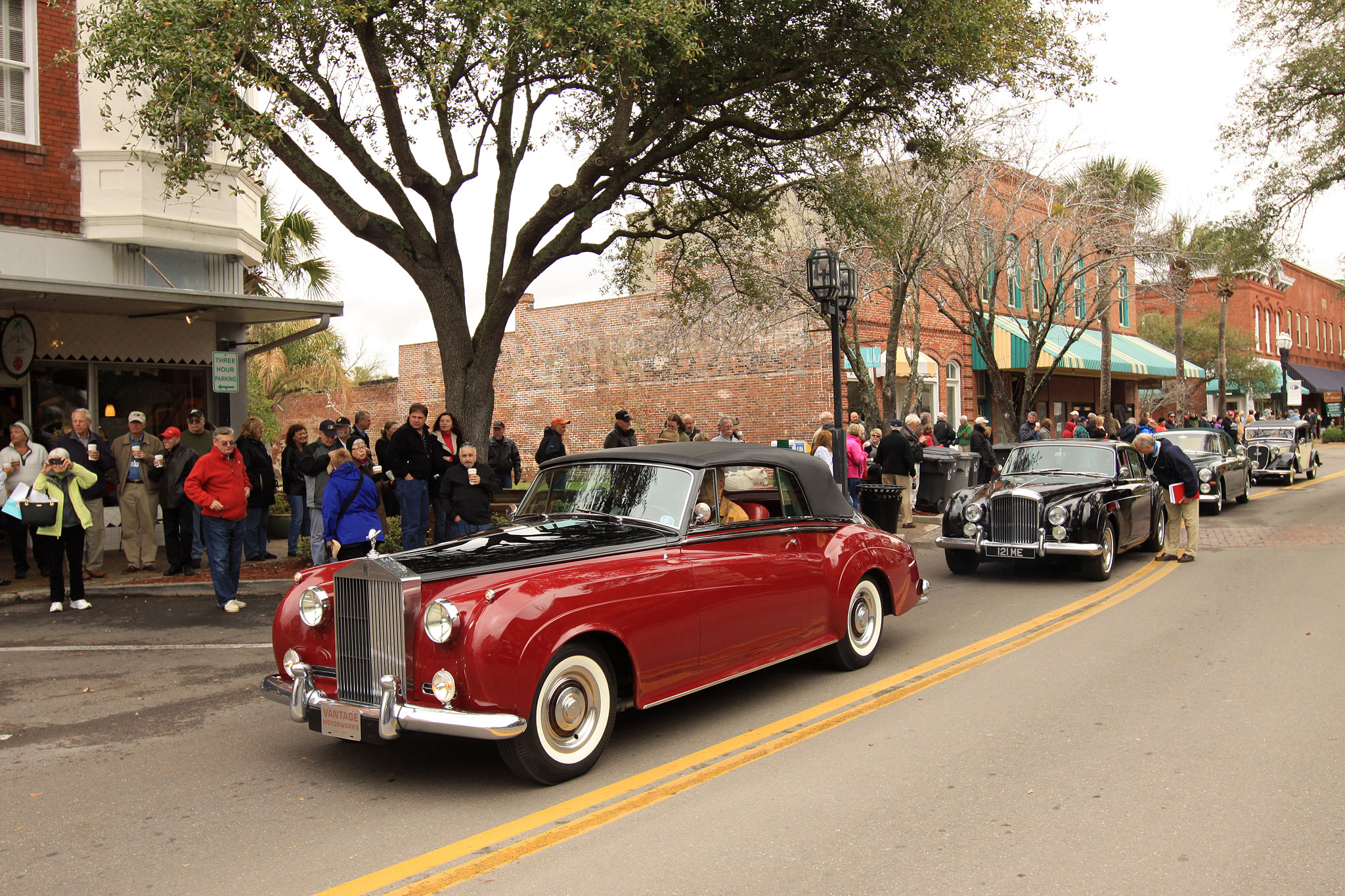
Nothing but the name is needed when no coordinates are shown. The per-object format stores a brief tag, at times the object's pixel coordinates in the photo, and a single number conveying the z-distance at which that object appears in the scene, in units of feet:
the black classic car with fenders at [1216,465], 58.13
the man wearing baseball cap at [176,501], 35.47
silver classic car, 78.64
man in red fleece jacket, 29.81
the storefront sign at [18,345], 40.24
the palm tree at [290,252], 64.39
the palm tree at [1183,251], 69.67
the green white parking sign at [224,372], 44.14
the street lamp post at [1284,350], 122.11
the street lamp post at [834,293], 41.42
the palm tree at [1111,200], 69.31
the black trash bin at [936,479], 57.93
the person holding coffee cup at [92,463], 34.06
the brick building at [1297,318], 170.71
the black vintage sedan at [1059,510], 34.14
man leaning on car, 38.06
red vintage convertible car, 15.05
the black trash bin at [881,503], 43.45
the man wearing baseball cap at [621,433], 44.21
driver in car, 20.29
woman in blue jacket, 26.78
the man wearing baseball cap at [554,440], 46.65
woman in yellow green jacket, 30.40
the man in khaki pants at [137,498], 37.24
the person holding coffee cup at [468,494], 31.40
